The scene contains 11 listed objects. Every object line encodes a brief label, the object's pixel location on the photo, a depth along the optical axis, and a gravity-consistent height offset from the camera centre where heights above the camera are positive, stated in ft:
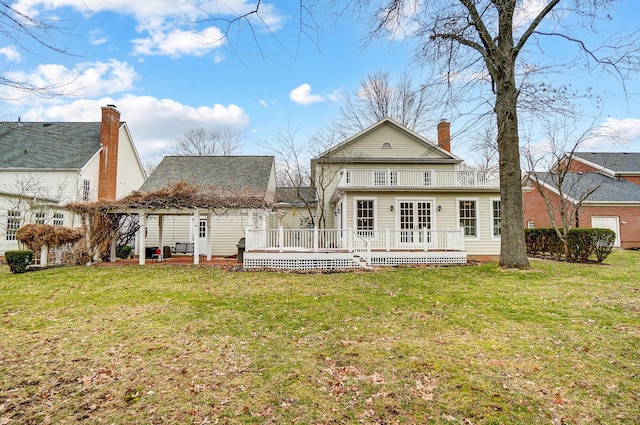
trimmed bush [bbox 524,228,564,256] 51.13 -1.64
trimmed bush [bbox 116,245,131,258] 54.13 -2.72
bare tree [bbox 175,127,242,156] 109.19 +30.35
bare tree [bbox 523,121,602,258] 48.42 +12.60
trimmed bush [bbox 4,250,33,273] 36.11 -2.65
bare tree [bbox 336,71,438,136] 89.81 +36.79
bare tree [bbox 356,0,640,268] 29.94 +16.87
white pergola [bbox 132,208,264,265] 41.81 +2.63
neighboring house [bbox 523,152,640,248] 71.00 +8.02
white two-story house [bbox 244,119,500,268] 40.04 +3.63
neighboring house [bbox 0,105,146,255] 52.29 +11.63
